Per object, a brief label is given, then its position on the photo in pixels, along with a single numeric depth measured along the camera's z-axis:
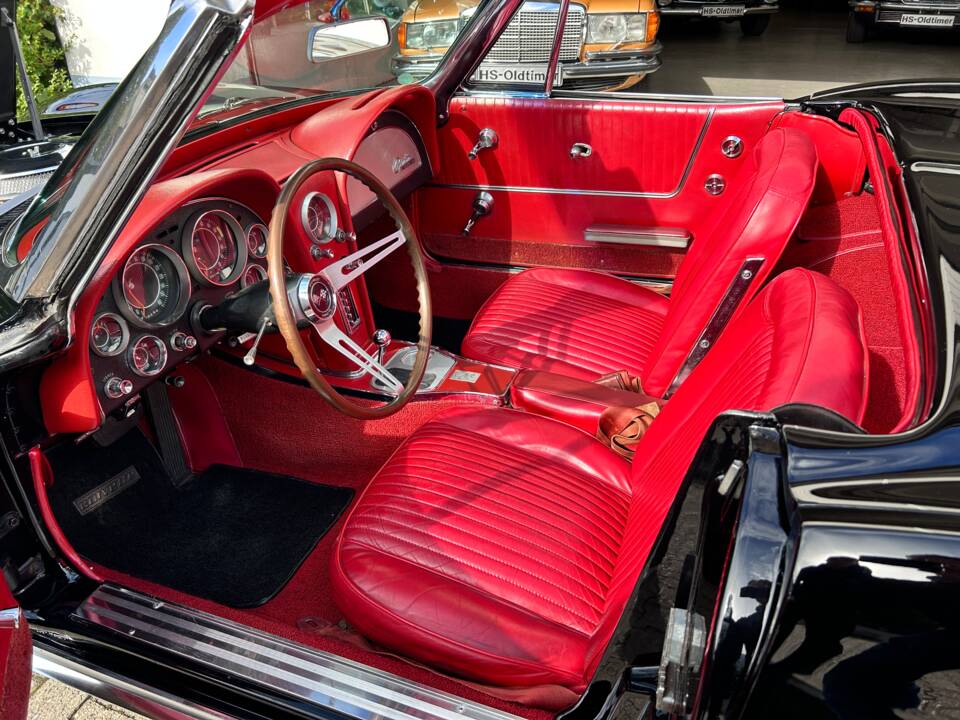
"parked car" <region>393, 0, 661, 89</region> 2.74
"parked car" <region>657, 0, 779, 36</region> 9.05
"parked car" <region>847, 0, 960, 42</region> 7.95
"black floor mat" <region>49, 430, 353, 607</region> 1.98
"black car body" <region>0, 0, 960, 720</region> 0.72
